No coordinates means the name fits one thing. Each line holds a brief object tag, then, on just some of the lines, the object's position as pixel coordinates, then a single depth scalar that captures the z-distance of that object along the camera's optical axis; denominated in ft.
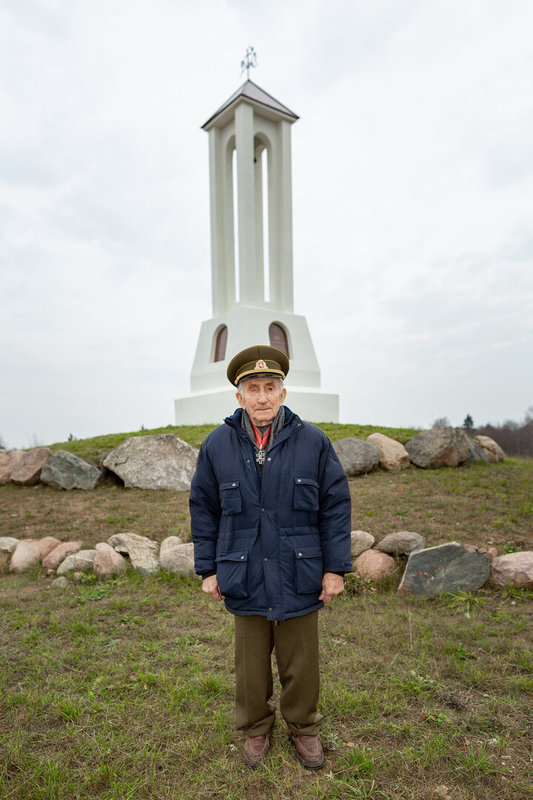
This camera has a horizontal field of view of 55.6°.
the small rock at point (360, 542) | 17.75
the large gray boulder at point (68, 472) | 29.96
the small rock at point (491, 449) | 34.32
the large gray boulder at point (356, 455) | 29.25
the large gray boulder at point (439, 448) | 30.86
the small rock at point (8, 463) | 32.32
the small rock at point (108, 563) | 17.87
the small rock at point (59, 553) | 19.33
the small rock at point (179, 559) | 17.40
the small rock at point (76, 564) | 18.37
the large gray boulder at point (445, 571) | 15.25
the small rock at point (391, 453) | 30.58
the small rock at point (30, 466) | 31.24
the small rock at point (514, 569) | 15.24
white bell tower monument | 50.52
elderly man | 7.96
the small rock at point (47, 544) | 20.52
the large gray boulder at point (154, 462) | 28.84
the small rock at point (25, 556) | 19.81
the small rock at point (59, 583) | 17.42
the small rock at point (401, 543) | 17.46
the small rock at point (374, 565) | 16.28
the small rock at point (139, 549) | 18.02
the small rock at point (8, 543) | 21.52
